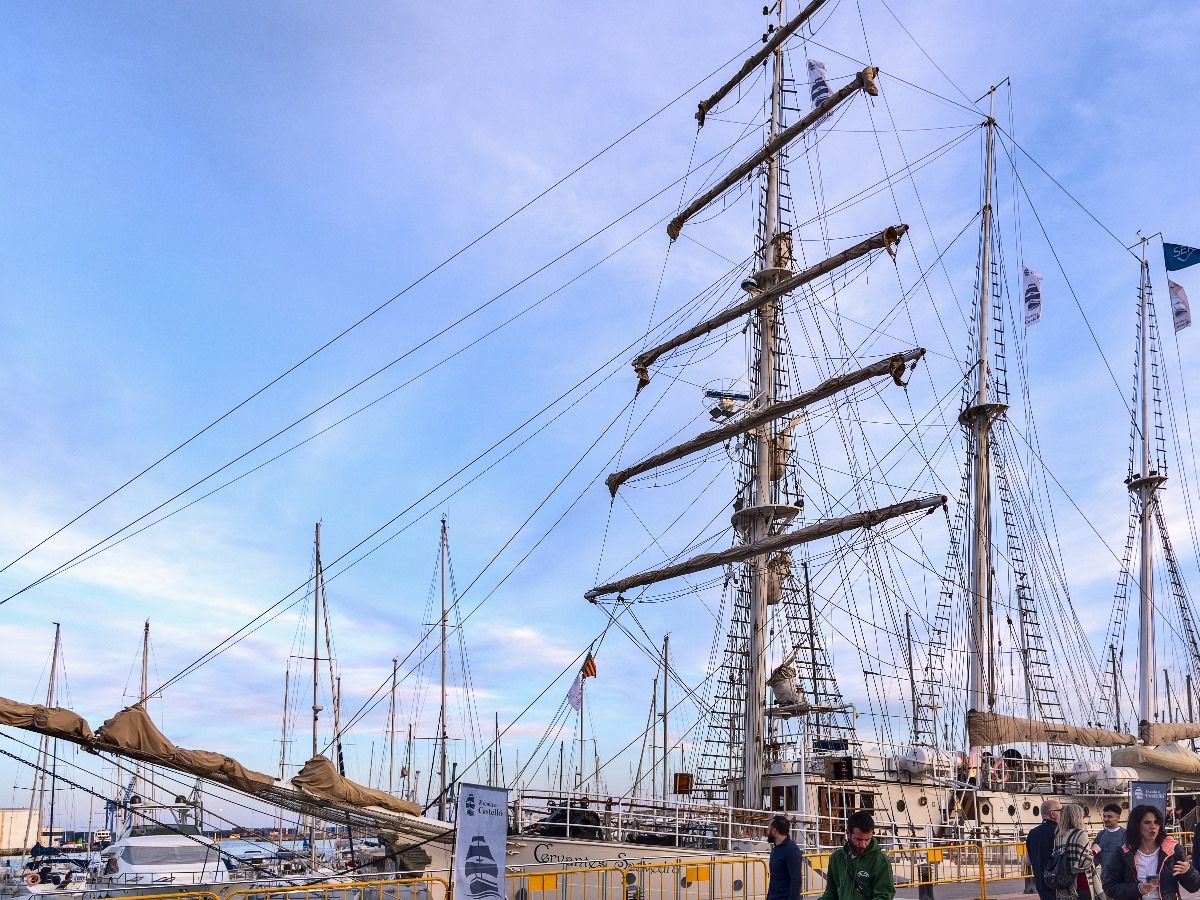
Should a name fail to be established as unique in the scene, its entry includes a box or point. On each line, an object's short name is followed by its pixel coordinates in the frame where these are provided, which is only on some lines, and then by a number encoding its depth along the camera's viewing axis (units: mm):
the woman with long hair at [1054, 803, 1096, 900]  9297
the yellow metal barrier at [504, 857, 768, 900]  14727
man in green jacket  8047
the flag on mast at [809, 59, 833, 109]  35688
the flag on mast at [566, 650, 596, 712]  25516
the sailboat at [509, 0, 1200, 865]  25266
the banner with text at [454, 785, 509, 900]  10242
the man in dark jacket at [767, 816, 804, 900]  9609
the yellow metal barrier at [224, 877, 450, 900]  11570
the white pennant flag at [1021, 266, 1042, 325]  43781
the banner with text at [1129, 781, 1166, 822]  11859
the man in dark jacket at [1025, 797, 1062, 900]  9688
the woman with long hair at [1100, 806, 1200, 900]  7852
